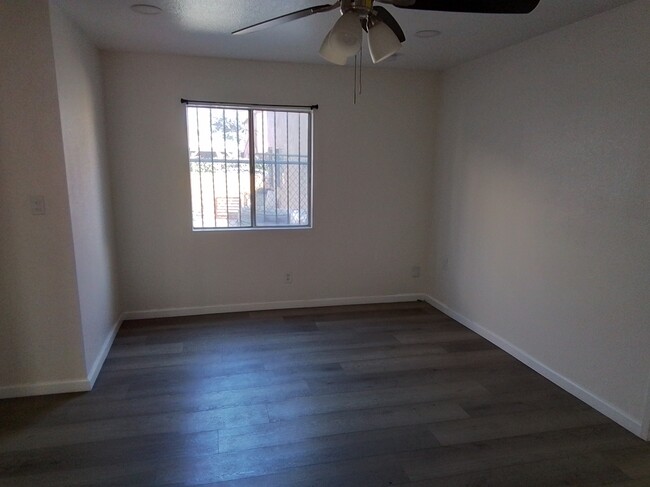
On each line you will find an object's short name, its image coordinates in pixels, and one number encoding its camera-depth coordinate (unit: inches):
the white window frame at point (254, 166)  144.3
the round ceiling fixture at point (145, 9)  93.0
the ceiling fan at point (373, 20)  64.5
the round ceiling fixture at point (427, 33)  108.2
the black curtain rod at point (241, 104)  139.1
